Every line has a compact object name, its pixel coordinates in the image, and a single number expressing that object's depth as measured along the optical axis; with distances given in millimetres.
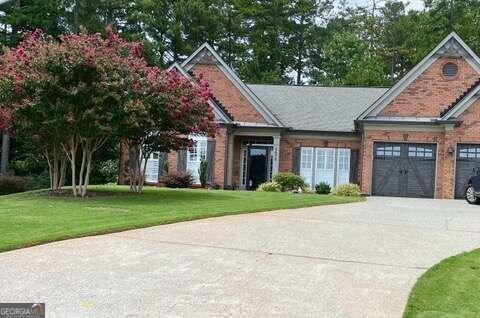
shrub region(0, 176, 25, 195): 23484
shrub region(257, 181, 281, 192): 23078
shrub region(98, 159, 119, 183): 29125
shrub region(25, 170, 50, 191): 27562
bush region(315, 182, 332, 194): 24178
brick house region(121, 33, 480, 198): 23375
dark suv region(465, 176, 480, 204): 19188
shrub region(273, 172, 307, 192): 23578
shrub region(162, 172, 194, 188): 24672
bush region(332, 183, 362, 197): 22384
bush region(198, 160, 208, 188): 24984
